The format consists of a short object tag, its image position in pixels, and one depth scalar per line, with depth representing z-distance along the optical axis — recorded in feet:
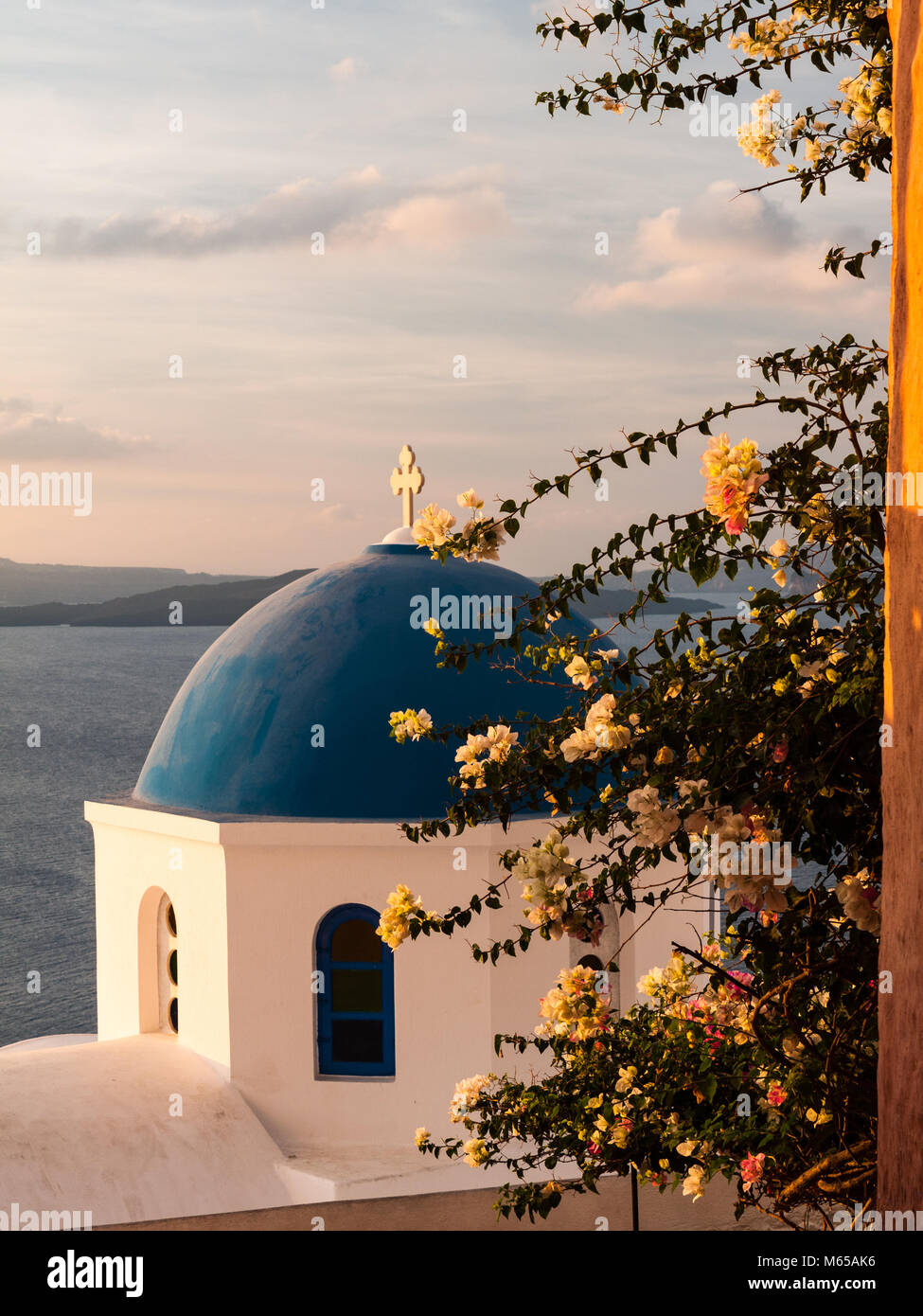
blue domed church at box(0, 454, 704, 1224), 31.14
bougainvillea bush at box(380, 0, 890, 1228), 14.70
